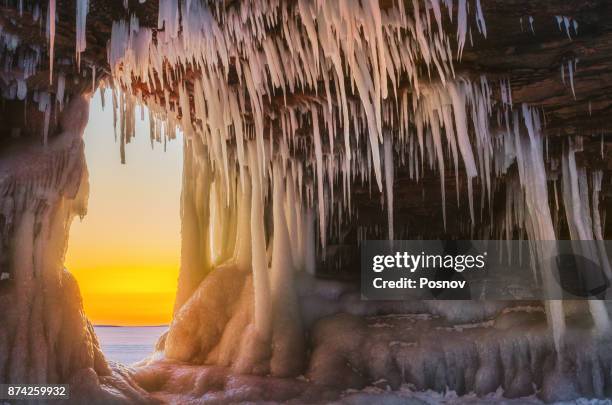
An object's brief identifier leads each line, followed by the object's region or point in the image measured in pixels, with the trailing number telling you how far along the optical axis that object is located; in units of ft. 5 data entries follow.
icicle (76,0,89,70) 13.20
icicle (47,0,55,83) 13.06
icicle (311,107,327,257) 21.39
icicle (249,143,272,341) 26.11
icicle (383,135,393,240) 23.14
